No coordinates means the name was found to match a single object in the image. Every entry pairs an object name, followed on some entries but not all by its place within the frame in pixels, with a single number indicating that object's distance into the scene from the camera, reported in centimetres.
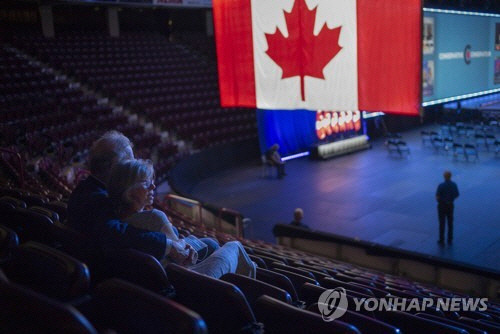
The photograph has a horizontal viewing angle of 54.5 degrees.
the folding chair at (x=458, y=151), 1485
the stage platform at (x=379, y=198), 879
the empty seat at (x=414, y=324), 228
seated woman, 266
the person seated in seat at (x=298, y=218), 795
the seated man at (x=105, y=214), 258
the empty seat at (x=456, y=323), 265
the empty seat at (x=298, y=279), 321
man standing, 836
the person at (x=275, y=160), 1393
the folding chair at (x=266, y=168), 1423
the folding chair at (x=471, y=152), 1463
